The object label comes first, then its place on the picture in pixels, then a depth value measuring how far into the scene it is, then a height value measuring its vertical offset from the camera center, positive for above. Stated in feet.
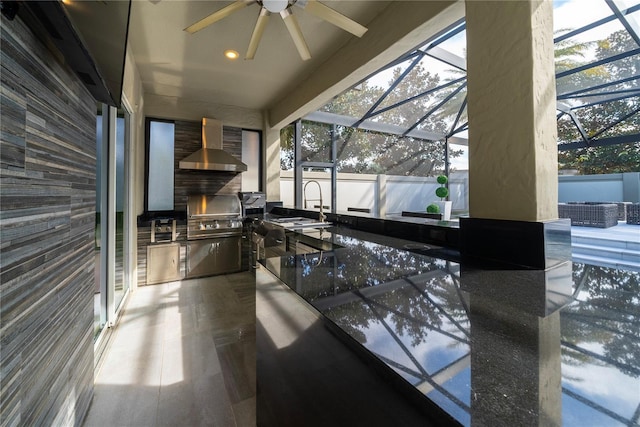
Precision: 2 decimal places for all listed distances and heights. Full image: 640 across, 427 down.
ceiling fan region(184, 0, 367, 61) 5.97 +4.77
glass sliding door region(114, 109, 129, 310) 8.89 +0.29
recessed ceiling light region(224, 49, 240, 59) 9.34 +5.81
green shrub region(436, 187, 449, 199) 18.66 +1.68
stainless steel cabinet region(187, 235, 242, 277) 13.19 -2.01
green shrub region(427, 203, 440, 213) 14.62 +0.38
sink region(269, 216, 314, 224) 10.53 -0.15
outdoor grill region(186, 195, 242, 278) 13.21 -0.95
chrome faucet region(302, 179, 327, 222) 9.85 -0.03
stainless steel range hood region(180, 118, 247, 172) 12.96 +3.08
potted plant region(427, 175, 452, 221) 18.67 +1.47
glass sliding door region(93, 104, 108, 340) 6.75 -0.27
